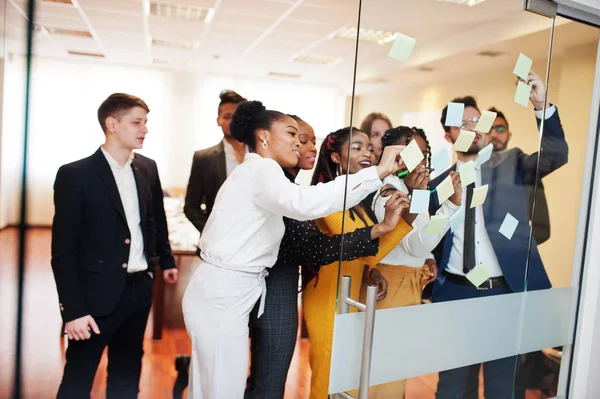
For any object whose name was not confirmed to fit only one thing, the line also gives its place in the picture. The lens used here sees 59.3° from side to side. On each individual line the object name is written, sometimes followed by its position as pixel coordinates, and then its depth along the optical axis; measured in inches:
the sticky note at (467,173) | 76.9
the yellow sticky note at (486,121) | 77.2
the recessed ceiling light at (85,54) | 94.6
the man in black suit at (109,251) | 82.6
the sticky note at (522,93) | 81.1
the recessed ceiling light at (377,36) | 65.7
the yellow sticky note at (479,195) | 79.8
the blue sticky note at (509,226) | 85.4
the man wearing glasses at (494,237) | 77.9
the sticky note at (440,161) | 72.1
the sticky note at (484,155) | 78.5
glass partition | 69.6
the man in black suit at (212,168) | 114.8
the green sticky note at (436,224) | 74.1
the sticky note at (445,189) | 73.7
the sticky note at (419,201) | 70.9
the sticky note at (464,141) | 74.4
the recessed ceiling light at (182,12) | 133.9
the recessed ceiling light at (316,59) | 118.5
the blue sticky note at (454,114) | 73.3
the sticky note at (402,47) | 68.1
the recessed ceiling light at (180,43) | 120.3
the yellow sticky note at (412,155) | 68.9
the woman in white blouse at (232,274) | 74.0
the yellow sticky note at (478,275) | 82.9
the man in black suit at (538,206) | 80.6
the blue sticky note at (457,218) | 77.3
